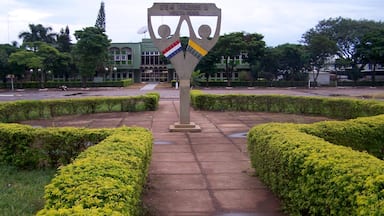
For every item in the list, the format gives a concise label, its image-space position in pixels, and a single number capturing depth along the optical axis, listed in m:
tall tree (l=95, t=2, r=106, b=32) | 69.19
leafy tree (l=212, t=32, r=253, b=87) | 44.62
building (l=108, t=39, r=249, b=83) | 57.46
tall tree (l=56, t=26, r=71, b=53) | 59.34
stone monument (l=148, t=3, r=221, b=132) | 10.43
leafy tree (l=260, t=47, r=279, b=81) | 47.59
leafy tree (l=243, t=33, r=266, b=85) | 45.59
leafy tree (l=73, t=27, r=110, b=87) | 43.31
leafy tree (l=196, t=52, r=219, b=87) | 46.06
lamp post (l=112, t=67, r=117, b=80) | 54.96
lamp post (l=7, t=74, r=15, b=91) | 46.02
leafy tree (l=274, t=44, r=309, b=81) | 47.03
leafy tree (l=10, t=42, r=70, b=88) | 43.84
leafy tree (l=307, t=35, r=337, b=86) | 46.03
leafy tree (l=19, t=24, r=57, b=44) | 61.84
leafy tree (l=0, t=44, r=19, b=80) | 45.25
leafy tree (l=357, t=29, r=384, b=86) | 44.47
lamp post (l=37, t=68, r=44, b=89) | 47.09
